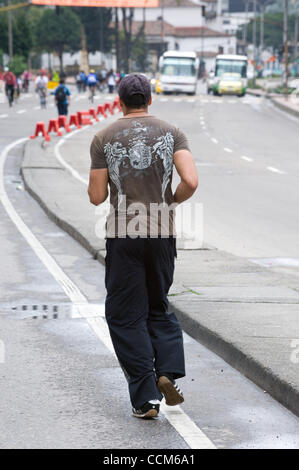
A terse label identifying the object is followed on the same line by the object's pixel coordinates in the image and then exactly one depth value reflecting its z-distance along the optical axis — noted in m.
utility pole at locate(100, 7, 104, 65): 123.38
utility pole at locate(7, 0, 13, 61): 79.12
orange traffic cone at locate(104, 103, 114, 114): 50.93
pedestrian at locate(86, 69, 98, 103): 63.34
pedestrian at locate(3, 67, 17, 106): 50.78
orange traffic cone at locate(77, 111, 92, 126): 42.62
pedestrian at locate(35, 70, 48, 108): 55.53
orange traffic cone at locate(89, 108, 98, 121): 45.66
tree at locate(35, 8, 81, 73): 125.94
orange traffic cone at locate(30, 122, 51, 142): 33.25
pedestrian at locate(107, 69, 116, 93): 80.81
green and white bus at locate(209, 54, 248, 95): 84.00
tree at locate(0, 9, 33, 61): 87.44
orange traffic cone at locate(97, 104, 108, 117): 48.41
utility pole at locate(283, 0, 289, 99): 68.47
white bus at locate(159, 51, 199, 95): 80.81
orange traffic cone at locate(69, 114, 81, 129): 40.58
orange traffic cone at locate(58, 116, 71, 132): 38.05
